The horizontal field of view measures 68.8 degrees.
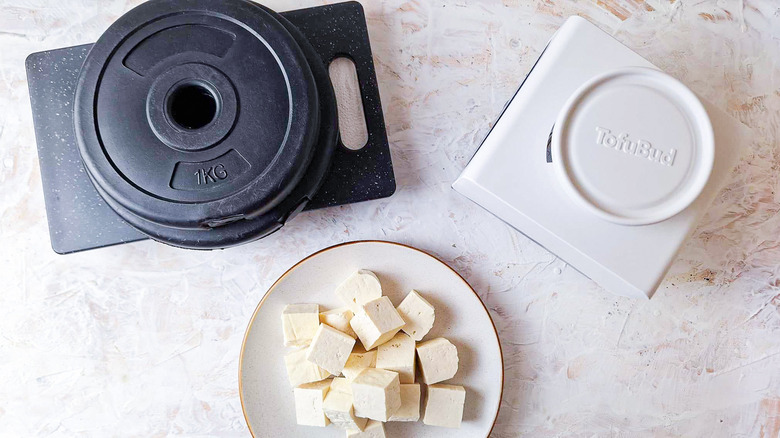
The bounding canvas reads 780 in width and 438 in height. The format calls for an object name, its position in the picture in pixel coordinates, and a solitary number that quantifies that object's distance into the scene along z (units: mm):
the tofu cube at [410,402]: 686
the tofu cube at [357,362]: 679
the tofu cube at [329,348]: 657
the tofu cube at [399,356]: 680
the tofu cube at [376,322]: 657
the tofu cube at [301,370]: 681
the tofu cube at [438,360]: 683
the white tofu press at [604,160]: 587
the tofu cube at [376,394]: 643
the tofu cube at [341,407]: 659
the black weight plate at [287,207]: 608
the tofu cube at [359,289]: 674
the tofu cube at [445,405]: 686
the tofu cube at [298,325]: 673
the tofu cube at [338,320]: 679
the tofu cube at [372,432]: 678
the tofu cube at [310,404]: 677
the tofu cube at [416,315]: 680
